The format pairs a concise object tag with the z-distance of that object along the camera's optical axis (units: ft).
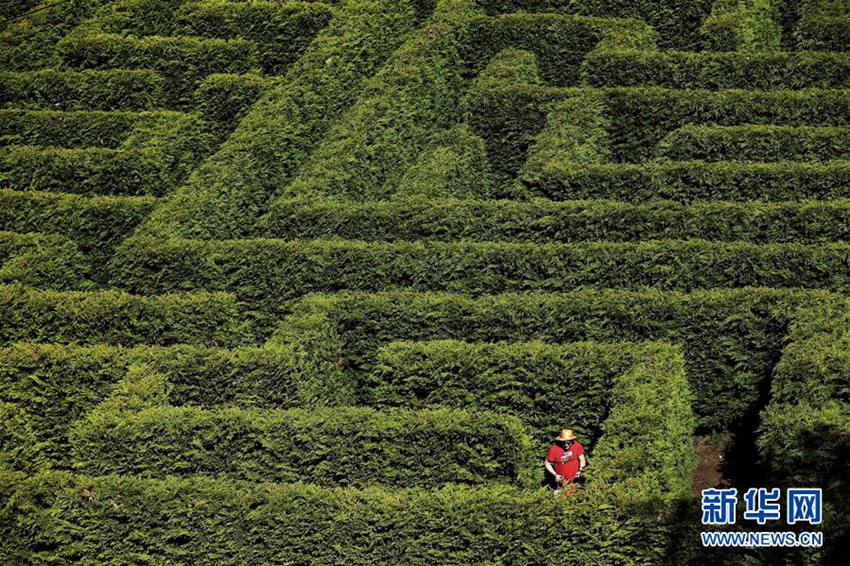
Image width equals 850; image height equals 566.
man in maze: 62.54
